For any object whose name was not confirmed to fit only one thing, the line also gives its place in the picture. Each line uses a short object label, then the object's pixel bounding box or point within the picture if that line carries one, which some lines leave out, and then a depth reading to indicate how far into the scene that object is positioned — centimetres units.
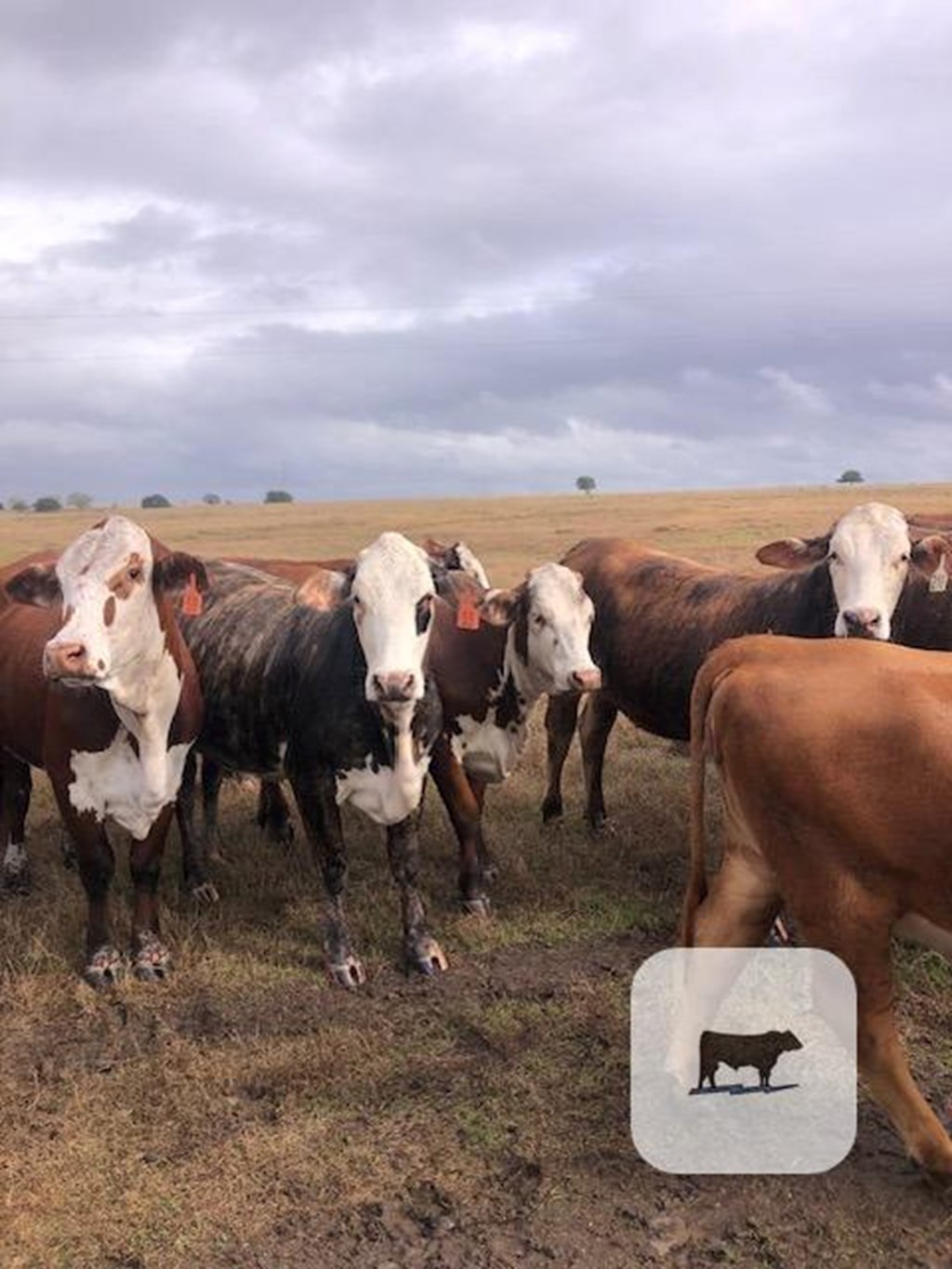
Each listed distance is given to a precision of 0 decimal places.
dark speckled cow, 509
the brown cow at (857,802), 323
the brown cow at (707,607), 589
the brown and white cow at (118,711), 494
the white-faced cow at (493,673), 628
